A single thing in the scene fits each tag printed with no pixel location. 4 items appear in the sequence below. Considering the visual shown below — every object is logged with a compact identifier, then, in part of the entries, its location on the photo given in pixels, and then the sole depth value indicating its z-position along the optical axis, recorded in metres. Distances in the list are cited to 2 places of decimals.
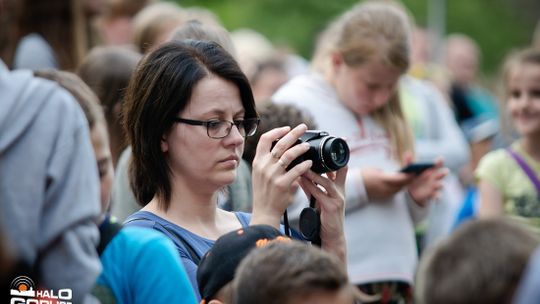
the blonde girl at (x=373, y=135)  9.70
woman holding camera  6.81
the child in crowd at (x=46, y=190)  4.77
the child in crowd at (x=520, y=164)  10.76
